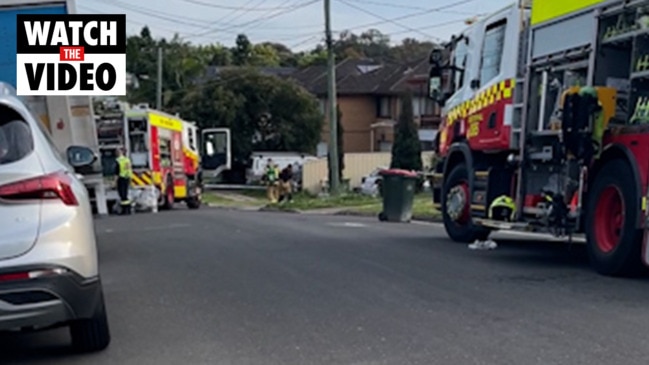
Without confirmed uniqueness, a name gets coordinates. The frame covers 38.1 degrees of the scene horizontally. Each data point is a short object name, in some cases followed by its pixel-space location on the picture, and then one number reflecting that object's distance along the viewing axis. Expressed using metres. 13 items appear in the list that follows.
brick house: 58.28
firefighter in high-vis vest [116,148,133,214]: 24.27
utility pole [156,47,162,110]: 48.47
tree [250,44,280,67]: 96.25
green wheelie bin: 20.62
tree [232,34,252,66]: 92.06
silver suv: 5.18
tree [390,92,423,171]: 40.84
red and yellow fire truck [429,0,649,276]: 9.02
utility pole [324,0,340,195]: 33.19
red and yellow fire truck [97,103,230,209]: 25.97
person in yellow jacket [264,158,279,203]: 37.62
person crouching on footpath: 37.03
